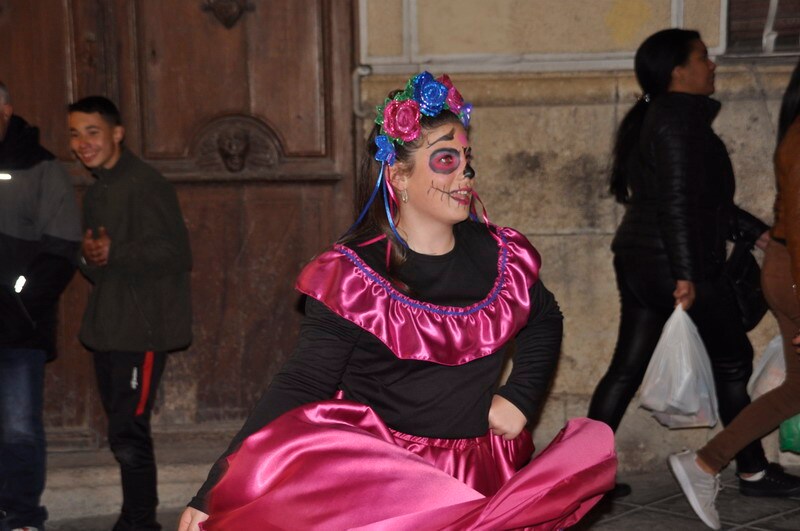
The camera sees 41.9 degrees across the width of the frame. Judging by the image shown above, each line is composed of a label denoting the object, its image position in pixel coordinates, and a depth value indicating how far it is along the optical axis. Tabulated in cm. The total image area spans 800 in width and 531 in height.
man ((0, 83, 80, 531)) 462
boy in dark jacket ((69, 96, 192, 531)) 477
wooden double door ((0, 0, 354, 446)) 561
